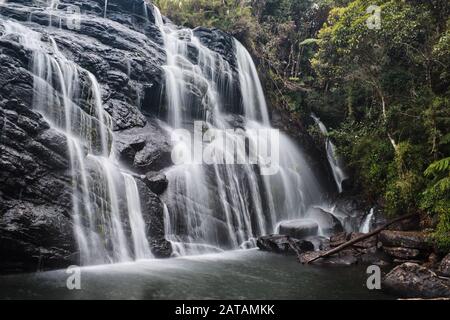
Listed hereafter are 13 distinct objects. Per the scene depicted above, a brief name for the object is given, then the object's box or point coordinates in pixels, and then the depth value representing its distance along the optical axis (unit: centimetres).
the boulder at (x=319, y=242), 1416
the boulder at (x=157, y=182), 1311
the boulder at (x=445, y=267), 1005
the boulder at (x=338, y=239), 1399
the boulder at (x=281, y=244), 1371
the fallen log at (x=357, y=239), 1205
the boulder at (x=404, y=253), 1193
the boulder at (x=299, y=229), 1546
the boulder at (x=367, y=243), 1347
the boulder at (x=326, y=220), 1662
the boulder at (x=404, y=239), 1199
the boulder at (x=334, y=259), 1187
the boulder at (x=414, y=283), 851
